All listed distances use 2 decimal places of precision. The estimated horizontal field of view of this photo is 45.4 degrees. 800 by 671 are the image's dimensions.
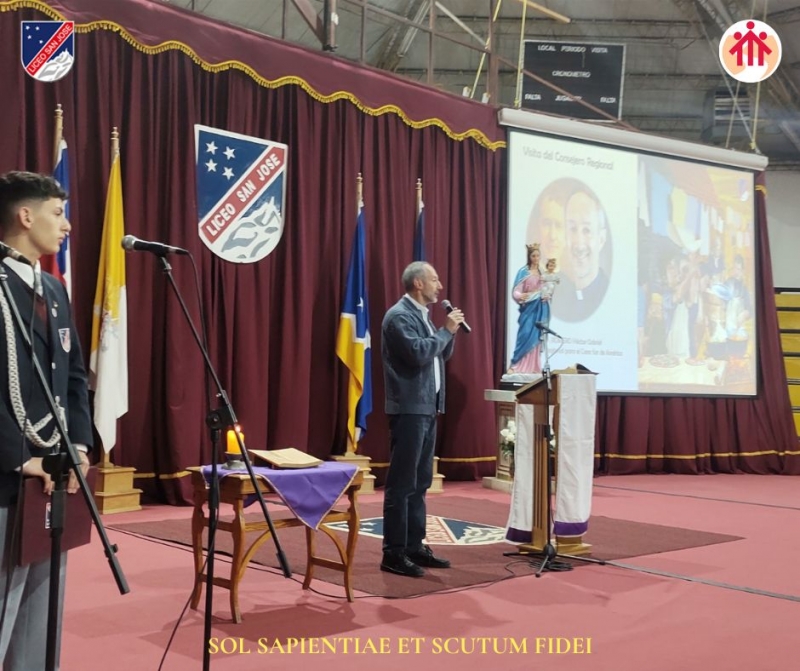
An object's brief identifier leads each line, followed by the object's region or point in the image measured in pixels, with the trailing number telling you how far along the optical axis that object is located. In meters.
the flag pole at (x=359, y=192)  7.41
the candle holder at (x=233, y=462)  3.40
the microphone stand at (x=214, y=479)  2.23
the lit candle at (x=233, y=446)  3.46
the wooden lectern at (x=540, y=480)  4.58
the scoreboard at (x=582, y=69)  11.37
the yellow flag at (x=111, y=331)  5.71
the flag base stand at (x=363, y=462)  7.06
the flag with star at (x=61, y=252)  5.47
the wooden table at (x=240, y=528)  3.29
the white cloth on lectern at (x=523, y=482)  4.63
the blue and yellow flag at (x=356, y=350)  7.16
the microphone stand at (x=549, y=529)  4.35
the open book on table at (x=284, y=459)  3.47
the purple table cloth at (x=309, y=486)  3.37
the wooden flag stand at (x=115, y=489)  5.68
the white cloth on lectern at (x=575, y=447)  4.50
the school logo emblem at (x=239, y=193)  6.55
